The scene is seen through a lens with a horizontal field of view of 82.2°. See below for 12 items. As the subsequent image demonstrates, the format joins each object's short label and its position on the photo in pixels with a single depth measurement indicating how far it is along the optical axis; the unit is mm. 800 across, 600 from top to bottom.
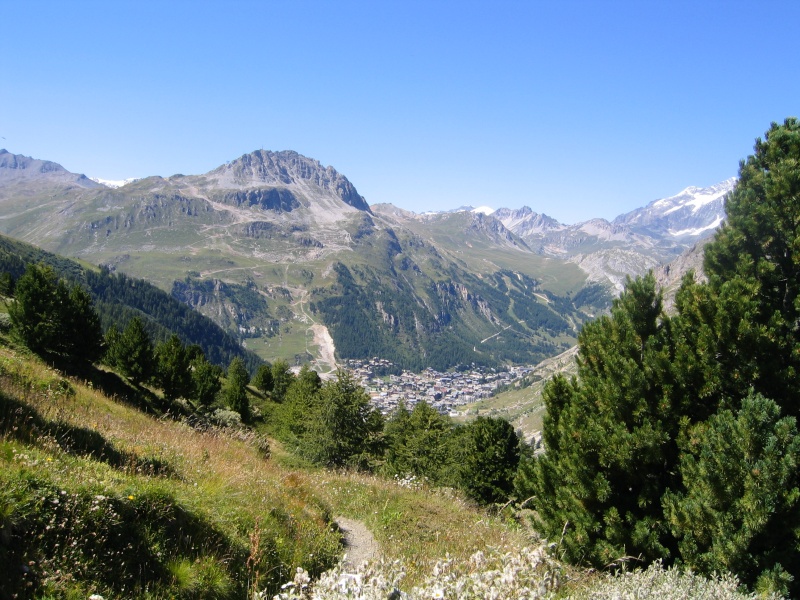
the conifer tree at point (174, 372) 42062
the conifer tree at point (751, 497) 7270
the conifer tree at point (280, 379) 80981
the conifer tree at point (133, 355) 39688
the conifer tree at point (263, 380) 78812
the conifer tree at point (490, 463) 26016
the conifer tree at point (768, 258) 9188
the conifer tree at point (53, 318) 31906
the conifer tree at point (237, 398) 52338
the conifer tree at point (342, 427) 29406
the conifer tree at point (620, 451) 9255
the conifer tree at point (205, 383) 50281
